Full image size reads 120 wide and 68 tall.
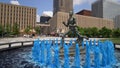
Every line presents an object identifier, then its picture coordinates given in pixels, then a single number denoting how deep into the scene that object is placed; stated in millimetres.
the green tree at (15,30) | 46913
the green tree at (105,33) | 45595
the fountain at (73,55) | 6907
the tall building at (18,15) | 66998
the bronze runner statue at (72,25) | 9310
